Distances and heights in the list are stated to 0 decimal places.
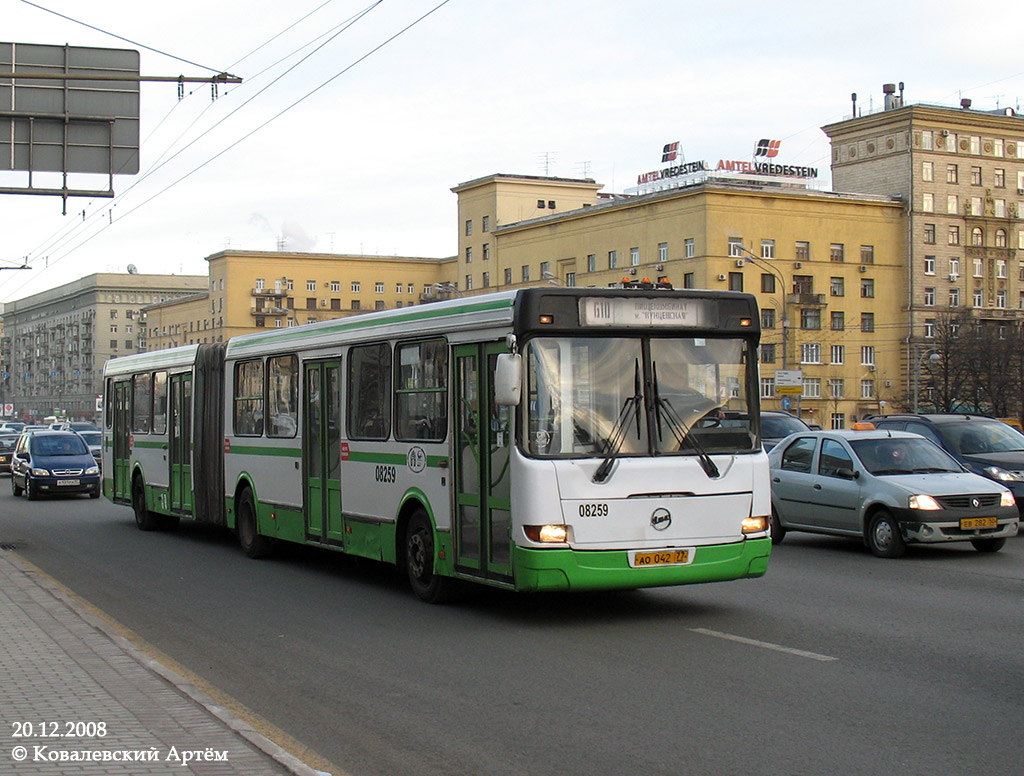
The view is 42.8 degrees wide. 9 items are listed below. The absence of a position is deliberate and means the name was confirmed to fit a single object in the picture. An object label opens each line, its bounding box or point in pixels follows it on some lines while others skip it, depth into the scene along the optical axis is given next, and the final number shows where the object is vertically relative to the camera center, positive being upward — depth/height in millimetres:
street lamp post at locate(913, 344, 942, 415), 79200 +3036
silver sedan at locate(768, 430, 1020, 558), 15414 -1064
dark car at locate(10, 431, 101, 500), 31844 -1323
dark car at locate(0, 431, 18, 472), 45750 -1394
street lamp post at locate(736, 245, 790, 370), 83875 +9404
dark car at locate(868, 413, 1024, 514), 18844 -527
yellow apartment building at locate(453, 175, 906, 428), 85812 +10002
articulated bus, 10281 -275
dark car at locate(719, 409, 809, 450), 28500 -394
